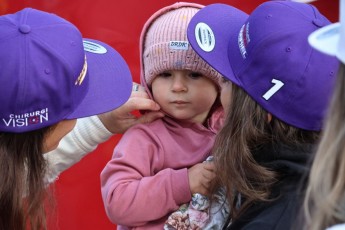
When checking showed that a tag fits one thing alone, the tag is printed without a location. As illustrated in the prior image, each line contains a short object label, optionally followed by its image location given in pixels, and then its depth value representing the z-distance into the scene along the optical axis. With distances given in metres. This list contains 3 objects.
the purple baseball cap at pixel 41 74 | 2.85
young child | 3.06
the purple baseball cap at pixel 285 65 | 2.92
